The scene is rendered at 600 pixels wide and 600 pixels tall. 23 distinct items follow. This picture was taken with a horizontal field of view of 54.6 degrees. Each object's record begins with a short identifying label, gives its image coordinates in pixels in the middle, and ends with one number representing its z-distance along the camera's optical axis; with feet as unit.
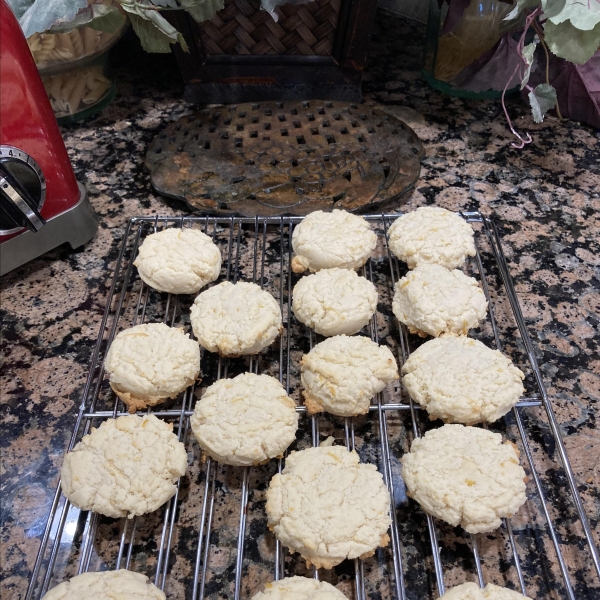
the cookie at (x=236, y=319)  1.22
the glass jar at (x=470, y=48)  1.80
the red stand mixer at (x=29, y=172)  1.15
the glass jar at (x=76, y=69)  1.57
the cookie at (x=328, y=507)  0.95
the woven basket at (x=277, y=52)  1.67
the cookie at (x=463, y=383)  1.12
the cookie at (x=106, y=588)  0.89
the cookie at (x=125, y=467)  1.00
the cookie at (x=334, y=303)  1.26
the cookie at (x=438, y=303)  1.26
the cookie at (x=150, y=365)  1.15
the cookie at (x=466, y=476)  0.98
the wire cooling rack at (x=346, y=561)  0.97
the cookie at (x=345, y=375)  1.12
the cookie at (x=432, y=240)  1.40
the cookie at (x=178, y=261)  1.34
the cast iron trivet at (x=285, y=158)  1.58
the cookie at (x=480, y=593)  0.90
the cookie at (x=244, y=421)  1.06
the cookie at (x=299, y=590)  0.89
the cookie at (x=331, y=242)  1.39
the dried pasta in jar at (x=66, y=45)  1.53
